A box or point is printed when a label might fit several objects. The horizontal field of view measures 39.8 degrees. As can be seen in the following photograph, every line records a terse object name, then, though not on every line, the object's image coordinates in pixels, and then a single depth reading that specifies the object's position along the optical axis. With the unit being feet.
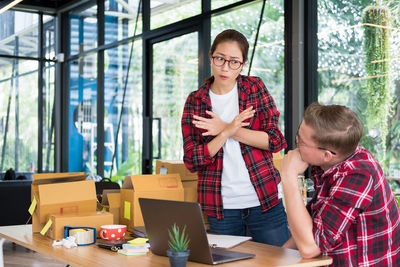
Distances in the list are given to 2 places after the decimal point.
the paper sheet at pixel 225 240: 6.42
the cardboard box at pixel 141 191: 7.84
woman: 7.07
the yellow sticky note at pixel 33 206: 7.99
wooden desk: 5.65
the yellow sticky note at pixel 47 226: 7.49
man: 5.36
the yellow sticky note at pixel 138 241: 6.50
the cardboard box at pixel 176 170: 8.76
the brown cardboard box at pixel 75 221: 7.36
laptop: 5.45
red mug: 7.15
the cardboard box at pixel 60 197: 7.83
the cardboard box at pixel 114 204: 8.21
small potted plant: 4.89
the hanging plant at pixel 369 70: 14.80
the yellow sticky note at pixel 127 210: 7.95
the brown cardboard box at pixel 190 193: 8.40
